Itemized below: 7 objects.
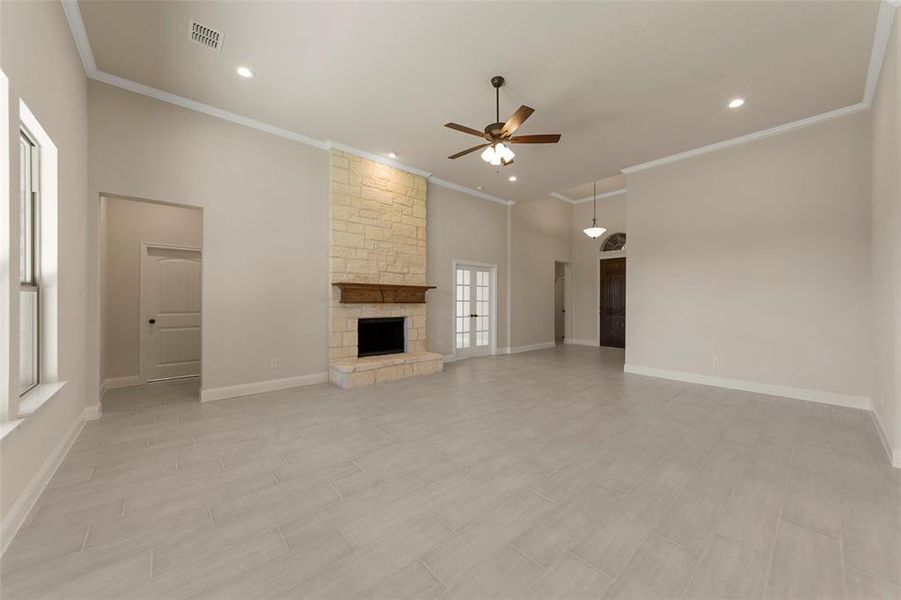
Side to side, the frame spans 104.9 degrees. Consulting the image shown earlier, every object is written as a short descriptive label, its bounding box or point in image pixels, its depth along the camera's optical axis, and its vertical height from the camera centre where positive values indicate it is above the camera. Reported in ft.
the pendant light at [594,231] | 25.43 +4.96
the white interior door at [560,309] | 32.86 -1.01
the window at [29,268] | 7.88 +0.68
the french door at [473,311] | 24.08 -0.89
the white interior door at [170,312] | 16.65 -0.76
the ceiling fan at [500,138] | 11.57 +5.59
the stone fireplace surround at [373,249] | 17.04 +2.62
